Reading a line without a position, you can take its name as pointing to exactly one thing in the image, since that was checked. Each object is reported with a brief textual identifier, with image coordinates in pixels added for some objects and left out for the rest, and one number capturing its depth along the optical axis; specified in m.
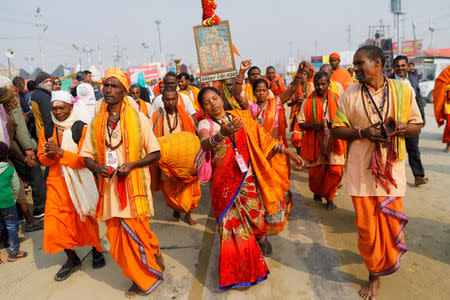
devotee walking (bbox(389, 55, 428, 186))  5.38
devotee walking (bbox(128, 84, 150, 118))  6.41
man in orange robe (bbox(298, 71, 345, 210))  4.78
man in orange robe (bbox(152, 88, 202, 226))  4.66
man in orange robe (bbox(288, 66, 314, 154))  6.49
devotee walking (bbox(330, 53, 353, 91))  8.41
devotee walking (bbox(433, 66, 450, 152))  4.51
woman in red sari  3.09
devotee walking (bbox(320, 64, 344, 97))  6.25
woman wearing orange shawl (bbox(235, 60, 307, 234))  4.44
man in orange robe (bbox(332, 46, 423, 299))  2.84
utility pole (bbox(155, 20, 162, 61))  65.34
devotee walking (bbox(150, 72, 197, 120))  5.90
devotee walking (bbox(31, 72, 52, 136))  4.70
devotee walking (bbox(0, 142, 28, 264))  4.00
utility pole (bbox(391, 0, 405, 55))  43.99
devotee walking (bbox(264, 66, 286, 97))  9.41
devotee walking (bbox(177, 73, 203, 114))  6.87
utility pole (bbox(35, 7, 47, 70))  28.62
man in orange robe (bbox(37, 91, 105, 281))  3.43
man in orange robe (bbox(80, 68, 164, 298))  3.00
